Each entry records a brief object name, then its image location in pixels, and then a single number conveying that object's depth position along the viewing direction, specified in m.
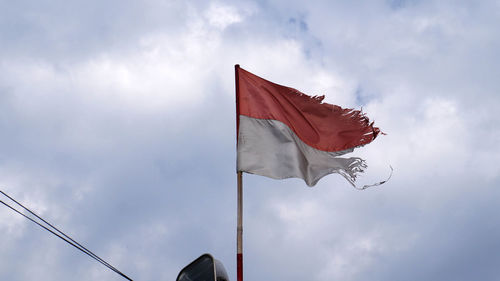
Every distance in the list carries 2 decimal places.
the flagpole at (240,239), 9.68
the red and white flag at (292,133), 11.65
